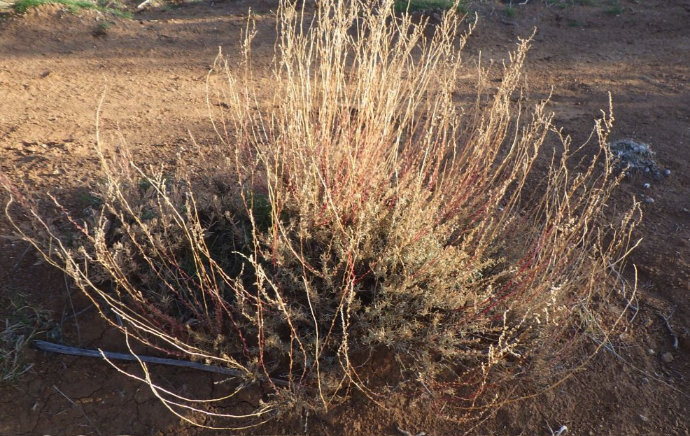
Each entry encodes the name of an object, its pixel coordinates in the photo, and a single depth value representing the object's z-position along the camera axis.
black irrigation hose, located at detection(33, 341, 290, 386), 2.15
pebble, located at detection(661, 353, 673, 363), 2.54
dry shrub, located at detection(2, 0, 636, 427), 2.13
